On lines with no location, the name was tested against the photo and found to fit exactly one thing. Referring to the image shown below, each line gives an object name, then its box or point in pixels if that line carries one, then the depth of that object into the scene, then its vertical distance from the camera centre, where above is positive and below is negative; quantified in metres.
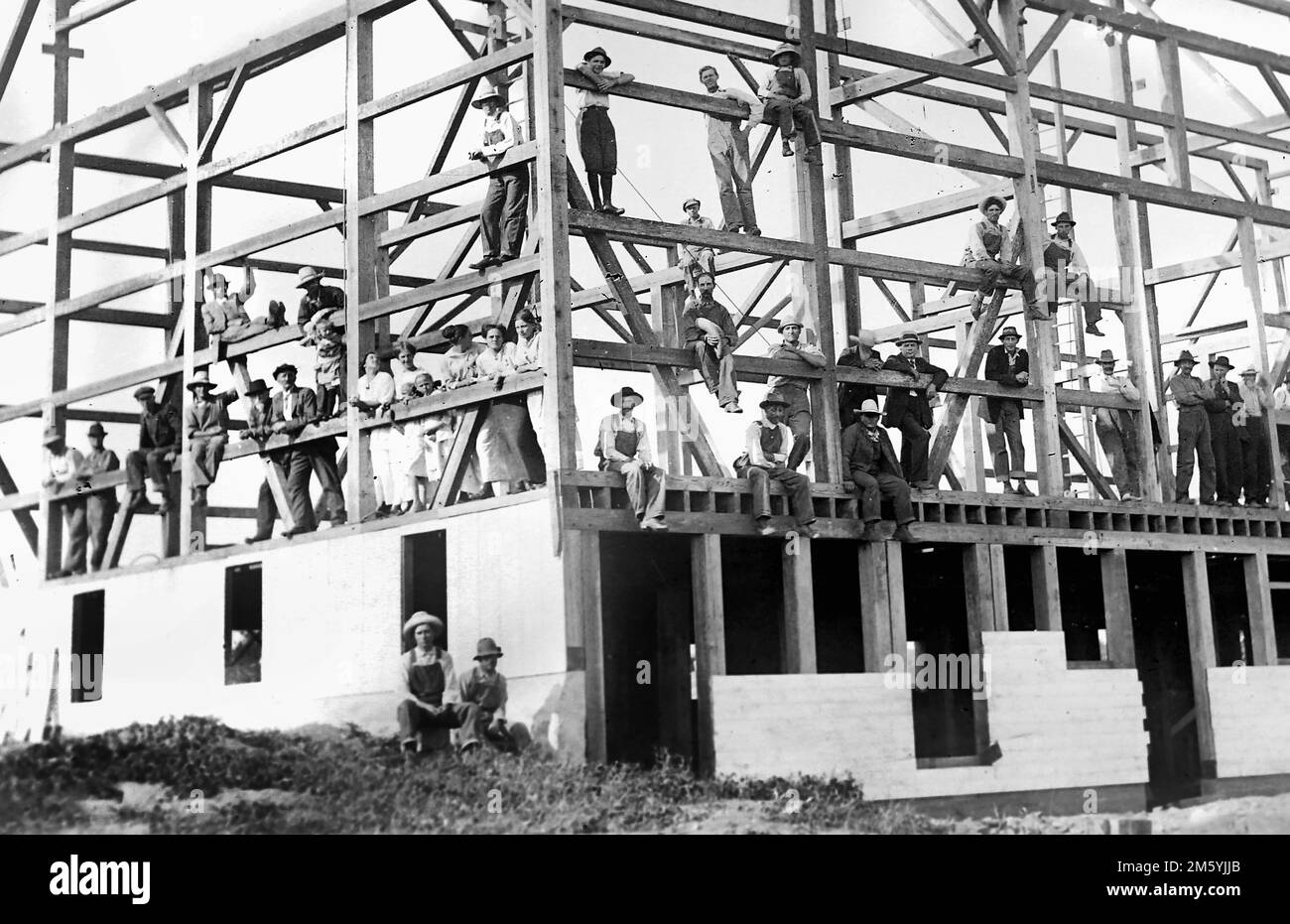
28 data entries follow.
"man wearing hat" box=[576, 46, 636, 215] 20.33 +6.81
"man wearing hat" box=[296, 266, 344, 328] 22.61 +5.60
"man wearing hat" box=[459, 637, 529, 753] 18.69 +0.22
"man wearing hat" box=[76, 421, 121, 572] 24.20 +3.25
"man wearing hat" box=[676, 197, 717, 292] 20.91 +5.44
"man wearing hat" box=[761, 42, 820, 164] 21.88 +7.63
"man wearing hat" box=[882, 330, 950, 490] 22.45 +3.82
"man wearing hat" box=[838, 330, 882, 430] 21.97 +4.06
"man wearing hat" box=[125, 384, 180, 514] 23.73 +3.86
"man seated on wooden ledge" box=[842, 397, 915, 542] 21.66 +2.99
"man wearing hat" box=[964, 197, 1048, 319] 23.66 +6.05
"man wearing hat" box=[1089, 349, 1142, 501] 24.83 +3.80
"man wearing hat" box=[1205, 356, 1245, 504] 25.09 +3.80
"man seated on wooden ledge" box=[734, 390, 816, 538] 20.56 +2.93
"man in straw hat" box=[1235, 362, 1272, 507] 25.66 +3.74
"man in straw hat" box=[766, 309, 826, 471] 21.47 +3.99
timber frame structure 20.09 +6.08
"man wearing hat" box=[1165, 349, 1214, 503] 24.77 +3.88
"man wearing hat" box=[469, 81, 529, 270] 20.34 +6.08
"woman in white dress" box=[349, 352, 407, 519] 21.08 +3.39
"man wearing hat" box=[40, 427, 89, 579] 24.42 +3.64
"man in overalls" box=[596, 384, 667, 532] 19.41 +2.92
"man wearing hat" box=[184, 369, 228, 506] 23.33 +4.03
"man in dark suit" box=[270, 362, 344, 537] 21.94 +3.53
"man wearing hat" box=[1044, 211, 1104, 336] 24.28 +6.05
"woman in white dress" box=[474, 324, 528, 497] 19.77 +3.32
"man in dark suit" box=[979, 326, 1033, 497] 23.50 +3.99
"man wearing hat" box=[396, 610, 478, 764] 18.97 +0.45
